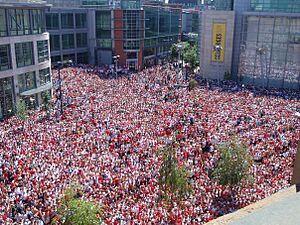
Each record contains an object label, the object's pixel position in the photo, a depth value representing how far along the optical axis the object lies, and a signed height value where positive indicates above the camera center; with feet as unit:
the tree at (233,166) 60.44 -23.86
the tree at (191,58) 195.42 -24.29
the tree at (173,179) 57.93 -24.86
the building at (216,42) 169.99 -14.15
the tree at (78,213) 45.24 -23.78
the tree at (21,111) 97.92 -26.11
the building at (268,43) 155.94 -13.37
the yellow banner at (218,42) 171.12 -14.14
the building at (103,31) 197.47 -12.08
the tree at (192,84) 140.60 -26.50
